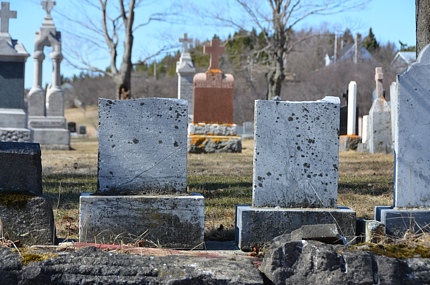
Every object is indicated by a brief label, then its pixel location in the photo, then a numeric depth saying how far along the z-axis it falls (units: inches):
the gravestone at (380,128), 761.0
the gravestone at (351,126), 834.8
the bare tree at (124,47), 1232.8
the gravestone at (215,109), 780.0
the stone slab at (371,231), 223.6
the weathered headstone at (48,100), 890.1
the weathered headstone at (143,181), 222.4
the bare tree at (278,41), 1184.2
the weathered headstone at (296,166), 227.6
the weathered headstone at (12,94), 725.3
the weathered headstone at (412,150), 230.4
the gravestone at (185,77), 1114.7
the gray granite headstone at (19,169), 210.7
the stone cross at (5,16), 784.9
